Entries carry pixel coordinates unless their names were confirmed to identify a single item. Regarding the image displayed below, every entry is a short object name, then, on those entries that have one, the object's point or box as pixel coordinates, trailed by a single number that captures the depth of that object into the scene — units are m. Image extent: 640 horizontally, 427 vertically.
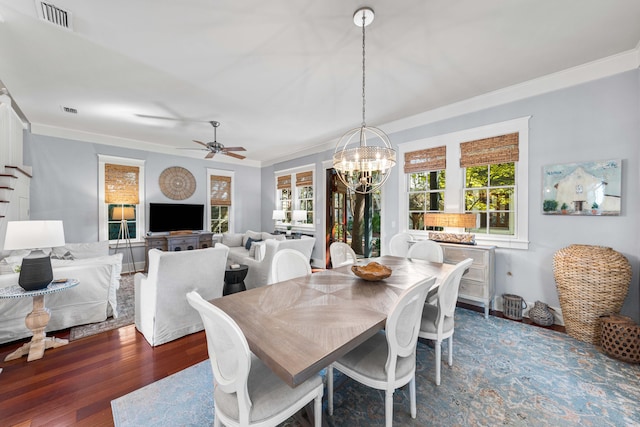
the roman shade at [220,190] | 6.73
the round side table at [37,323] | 2.21
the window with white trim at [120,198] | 5.14
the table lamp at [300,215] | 5.84
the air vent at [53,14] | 1.87
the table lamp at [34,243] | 2.04
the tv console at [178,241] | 5.37
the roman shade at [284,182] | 6.68
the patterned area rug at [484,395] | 1.60
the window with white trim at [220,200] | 6.71
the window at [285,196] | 6.72
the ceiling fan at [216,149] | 3.99
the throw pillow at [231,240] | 5.81
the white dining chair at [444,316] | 1.79
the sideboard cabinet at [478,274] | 3.04
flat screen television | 5.64
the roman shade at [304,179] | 6.00
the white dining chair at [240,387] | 1.01
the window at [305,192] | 6.07
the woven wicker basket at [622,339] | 2.13
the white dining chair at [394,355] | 1.30
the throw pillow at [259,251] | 3.70
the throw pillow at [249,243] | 5.38
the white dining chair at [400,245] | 3.63
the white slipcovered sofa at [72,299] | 2.46
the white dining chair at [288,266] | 2.31
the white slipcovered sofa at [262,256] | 3.36
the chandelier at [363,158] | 2.04
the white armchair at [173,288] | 2.43
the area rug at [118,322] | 2.70
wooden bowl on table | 2.08
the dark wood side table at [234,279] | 3.28
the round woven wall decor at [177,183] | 5.91
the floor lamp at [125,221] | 5.09
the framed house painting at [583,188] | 2.55
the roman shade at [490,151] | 3.17
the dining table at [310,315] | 1.06
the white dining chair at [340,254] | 3.21
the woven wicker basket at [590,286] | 2.37
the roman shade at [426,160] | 3.78
